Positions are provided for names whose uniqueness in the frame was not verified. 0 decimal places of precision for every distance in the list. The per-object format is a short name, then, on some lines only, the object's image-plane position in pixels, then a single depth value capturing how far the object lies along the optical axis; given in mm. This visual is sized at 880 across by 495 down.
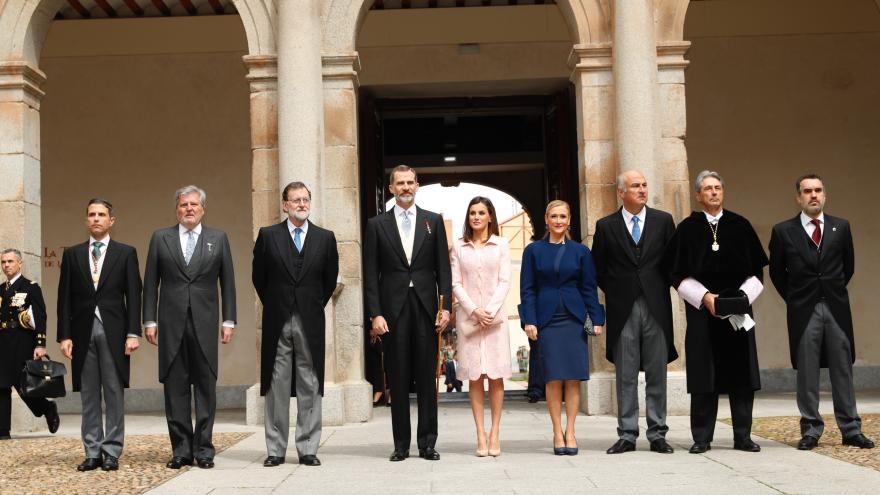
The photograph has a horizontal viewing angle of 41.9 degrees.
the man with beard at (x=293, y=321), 6887
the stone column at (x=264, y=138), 10227
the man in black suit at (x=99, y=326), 6875
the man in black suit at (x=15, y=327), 9414
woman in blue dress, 6898
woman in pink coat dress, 6867
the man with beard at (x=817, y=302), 6961
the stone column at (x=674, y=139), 10102
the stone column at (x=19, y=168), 10445
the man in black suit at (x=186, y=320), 6801
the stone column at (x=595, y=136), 10266
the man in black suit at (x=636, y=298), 7125
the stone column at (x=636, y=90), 10023
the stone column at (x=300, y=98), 10008
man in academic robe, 6926
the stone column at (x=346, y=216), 10070
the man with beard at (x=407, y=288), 6977
